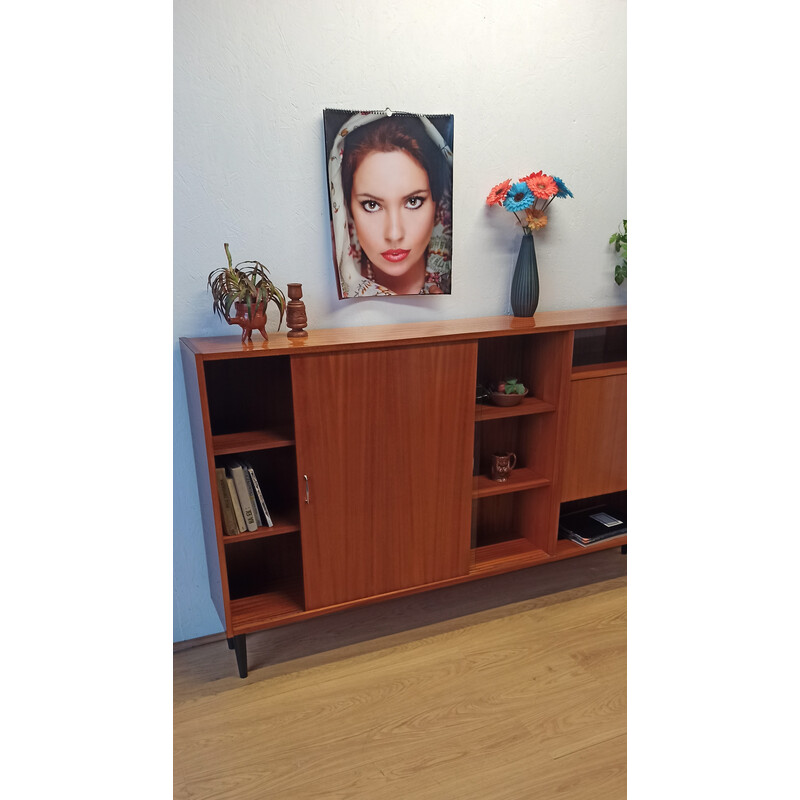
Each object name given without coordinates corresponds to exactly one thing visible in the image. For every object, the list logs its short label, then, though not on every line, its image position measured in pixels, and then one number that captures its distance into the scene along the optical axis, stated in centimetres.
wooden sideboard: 210
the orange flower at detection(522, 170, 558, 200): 252
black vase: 258
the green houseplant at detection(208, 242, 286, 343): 206
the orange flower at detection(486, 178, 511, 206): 251
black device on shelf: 273
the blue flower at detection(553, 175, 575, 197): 257
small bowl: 246
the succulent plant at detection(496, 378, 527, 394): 248
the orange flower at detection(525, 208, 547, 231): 258
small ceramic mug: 255
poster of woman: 229
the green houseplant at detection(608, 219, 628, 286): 282
